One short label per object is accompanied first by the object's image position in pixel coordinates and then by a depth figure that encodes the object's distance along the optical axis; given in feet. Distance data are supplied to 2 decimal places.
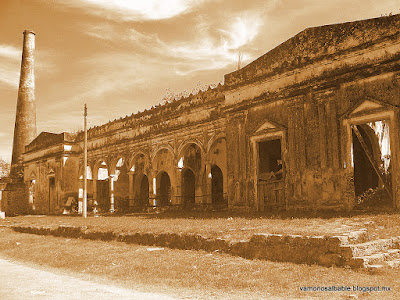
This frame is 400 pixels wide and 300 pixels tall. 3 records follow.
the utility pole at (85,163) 69.00
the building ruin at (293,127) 37.96
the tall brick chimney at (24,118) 111.96
